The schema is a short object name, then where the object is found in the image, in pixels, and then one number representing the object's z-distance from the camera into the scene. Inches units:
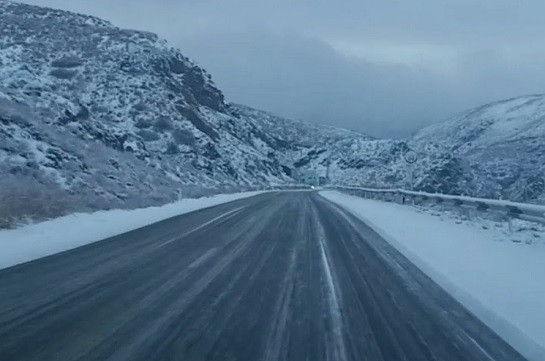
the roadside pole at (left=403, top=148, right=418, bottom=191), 1787.6
